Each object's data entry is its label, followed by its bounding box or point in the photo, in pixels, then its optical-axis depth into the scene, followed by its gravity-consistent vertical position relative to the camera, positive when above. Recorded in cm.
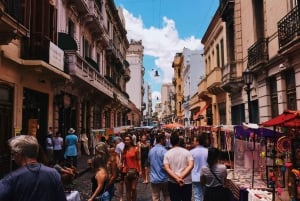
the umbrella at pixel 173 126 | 3019 -3
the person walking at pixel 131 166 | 867 -94
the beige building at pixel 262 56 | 1230 +277
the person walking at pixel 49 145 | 1509 -74
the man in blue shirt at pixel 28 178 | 319 -44
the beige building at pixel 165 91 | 13988 +1354
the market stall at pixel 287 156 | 658 -62
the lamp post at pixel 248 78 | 1425 +175
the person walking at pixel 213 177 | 571 -77
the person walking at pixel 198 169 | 751 -86
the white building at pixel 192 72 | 5188 +735
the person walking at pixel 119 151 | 832 -68
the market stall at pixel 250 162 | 758 -82
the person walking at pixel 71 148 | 1565 -88
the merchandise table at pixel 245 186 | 676 -121
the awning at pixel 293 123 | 687 +3
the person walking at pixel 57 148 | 1583 -88
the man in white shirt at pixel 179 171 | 670 -79
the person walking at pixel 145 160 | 1275 -116
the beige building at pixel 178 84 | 7056 +806
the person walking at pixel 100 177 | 549 -73
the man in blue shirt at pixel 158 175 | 733 -94
